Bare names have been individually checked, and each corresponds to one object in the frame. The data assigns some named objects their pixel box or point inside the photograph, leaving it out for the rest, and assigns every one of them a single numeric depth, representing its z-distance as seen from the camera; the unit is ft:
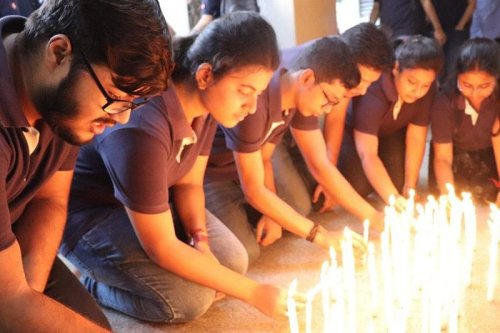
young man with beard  3.32
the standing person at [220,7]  11.10
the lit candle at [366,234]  5.56
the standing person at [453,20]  12.25
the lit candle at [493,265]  5.68
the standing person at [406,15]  11.78
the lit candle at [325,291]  4.44
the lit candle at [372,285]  4.93
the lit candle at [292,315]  3.91
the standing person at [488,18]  10.47
